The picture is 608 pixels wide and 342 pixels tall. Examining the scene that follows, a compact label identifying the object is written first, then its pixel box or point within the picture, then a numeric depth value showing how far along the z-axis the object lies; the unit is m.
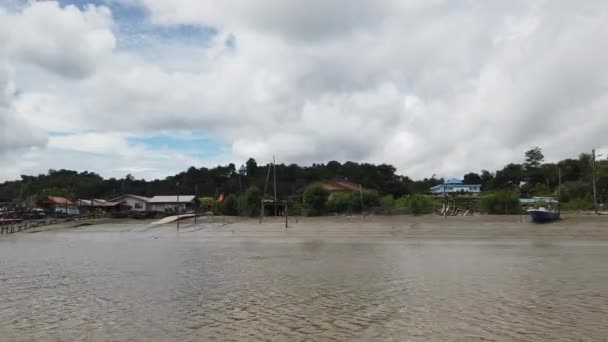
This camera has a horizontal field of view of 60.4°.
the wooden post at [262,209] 55.25
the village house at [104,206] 84.12
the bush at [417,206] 52.08
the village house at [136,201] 94.19
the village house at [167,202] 89.50
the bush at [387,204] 54.09
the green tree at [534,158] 120.11
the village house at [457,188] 107.04
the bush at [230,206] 63.50
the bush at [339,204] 59.29
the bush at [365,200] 58.20
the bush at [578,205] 55.43
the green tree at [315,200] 59.22
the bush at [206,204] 75.88
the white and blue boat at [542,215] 41.50
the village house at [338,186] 83.80
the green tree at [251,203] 60.50
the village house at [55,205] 81.15
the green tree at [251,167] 120.69
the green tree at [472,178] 132.50
